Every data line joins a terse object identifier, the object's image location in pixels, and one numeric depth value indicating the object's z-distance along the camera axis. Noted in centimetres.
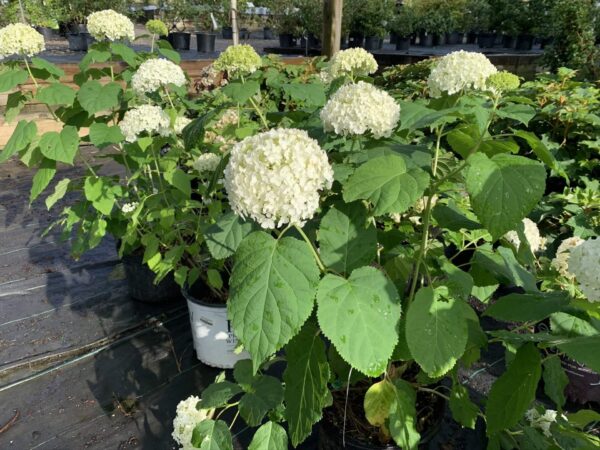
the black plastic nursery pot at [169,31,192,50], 883
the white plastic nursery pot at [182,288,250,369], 191
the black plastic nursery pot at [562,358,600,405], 185
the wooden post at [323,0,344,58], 426
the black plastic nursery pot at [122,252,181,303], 244
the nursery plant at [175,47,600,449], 89
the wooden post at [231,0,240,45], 624
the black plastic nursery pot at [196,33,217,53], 877
